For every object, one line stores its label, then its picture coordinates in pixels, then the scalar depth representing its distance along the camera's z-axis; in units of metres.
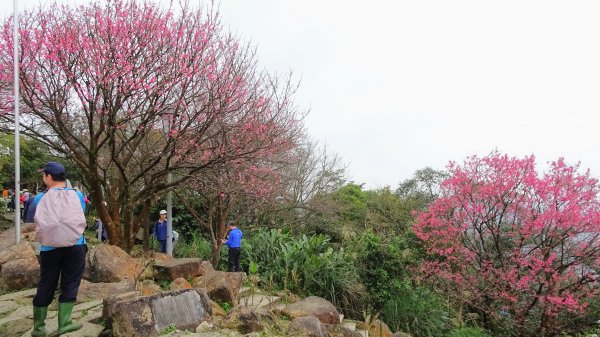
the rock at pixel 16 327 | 4.36
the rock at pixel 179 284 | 5.87
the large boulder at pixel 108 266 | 5.86
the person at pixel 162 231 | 10.98
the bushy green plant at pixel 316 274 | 8.64
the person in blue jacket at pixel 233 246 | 9.42
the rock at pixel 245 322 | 4.51
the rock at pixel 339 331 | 5.78
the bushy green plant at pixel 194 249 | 11.38
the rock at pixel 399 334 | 6.77
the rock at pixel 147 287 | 5.42
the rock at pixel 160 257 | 7.23
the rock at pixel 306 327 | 4.66
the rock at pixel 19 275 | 5.77
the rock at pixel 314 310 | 6.00
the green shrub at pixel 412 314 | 8.36
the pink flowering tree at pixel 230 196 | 9.22
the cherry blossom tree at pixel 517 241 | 8.54
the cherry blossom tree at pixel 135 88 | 6.74
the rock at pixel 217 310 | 5.19
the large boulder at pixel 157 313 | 3.94
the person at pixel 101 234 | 11.58
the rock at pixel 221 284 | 6.15
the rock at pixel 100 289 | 5.29
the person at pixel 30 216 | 7.74
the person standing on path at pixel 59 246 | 3.84
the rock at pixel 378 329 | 7.53
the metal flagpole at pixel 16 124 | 6.56
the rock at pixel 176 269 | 6.49
